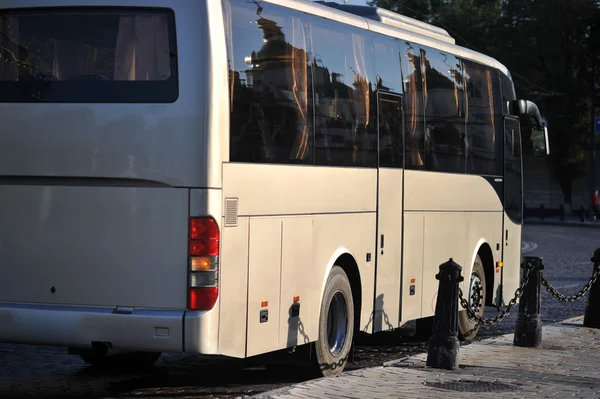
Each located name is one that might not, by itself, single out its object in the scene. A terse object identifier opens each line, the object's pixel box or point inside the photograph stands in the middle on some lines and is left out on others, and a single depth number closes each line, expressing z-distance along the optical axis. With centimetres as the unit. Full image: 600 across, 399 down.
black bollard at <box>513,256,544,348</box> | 1348
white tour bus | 896
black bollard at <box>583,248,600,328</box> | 1566
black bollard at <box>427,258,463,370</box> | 1134
